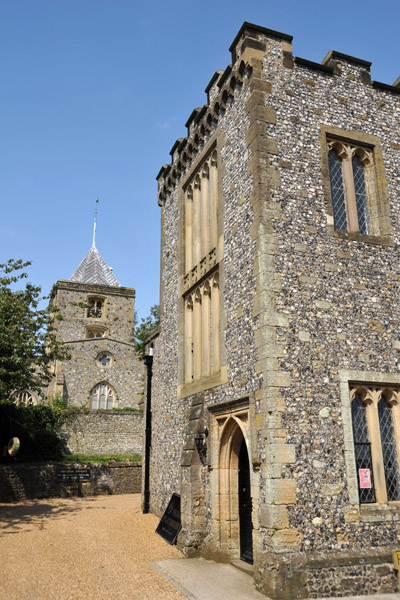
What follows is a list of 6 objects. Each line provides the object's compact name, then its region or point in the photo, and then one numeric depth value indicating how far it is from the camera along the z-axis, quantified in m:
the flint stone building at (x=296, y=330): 7.25
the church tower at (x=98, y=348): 31.11
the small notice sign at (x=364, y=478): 7.75
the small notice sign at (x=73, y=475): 17.81
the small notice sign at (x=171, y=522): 10.22
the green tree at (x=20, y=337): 14.48
